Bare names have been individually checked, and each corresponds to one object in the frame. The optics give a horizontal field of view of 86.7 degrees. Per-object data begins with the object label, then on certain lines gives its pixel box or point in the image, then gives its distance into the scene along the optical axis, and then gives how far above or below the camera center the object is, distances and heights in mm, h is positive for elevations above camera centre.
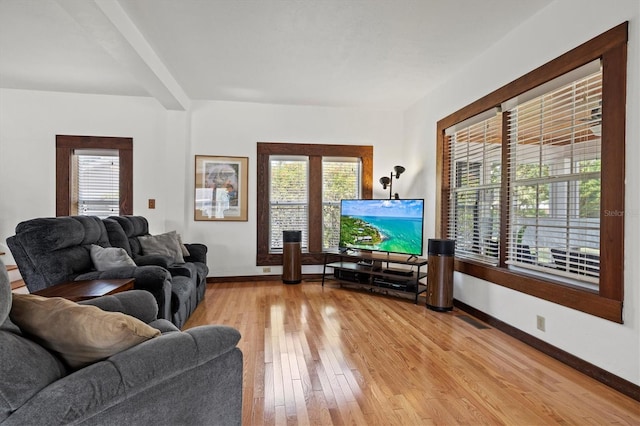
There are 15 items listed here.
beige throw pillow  1086 -394
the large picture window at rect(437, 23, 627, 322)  2227 +267
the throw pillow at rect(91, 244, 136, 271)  2732 -408
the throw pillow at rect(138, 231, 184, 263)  3846 -430
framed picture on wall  5168 +325
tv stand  4316 -833
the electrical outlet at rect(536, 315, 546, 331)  2736 -900
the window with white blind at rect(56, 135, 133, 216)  4902 +473
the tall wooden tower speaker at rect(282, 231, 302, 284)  5099 -713
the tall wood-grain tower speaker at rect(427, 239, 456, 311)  3795 -713
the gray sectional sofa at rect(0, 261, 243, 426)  909 -528
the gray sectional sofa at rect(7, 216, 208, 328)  2424 -418
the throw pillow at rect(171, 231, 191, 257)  4234 -512
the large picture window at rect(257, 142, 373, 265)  5363 +309
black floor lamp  5039 +496
